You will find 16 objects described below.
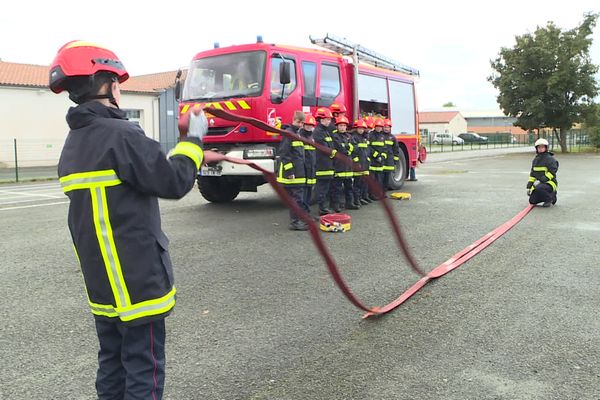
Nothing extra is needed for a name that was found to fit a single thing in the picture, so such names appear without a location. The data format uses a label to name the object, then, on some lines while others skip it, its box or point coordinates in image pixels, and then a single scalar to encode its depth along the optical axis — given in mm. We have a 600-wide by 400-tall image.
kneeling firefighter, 10000
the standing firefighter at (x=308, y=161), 8328
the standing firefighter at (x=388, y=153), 11812
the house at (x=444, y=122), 92188
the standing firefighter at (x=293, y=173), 7918
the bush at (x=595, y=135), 37688
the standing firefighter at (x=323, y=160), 9023
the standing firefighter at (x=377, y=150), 11352
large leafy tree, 32438
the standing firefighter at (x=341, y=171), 9594
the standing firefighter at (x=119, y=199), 2150
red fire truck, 8992
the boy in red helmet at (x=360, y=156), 10328
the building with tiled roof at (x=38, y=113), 25781
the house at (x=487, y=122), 105500
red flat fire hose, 2580
